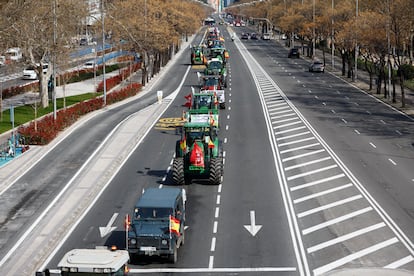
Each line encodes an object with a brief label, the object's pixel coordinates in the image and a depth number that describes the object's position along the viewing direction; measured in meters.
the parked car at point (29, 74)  100.06
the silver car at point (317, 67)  103.25
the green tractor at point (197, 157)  38.31
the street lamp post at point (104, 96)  71.31
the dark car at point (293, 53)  128.88
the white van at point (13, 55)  87.56
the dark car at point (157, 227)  26.81
